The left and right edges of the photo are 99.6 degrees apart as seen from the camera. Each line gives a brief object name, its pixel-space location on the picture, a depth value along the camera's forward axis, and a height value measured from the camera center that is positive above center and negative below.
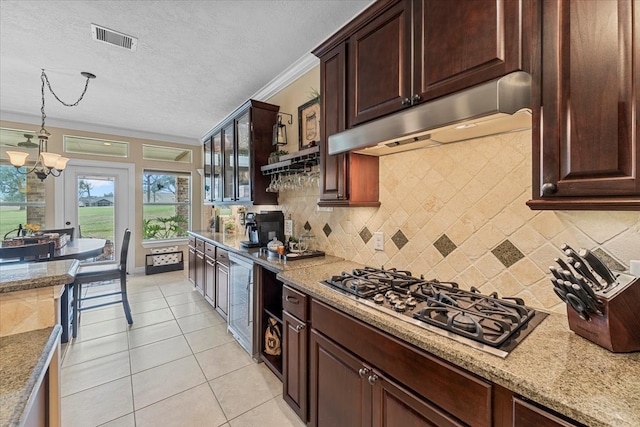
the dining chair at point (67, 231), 3.74 -0.26
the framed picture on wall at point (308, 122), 2.65 +0.93
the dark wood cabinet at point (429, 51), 1.07 +0.77
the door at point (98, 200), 4.75 +0.24
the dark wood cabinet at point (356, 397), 1.04 -0.83
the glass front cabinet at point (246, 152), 3.12 +0.76
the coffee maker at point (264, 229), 2.88 -0.17
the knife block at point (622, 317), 0.87 -0.34
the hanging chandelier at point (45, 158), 3.15 +0.67
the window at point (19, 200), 4.26 +0.22
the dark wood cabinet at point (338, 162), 1.89 +0.37
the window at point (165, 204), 5.58 +0.19
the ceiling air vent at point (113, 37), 2.29 +1.55
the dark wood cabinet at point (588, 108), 0.82 +0.34
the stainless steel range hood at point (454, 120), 1.01 +0.41
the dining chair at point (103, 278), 2.91 -0.73
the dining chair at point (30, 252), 2.43 -0.36
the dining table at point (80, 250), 2.79 -0.41
